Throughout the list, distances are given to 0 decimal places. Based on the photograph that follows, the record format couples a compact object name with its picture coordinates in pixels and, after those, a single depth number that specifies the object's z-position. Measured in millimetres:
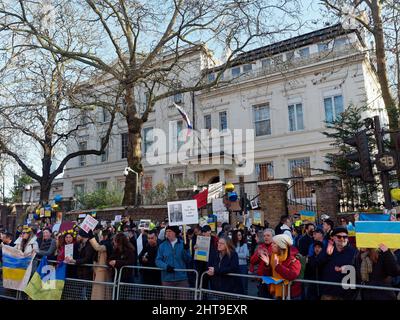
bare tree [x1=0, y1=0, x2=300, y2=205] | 16188
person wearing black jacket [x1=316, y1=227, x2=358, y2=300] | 5246
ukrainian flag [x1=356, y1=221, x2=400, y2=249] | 4785
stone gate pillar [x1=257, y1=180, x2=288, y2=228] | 15086
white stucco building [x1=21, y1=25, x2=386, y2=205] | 23938
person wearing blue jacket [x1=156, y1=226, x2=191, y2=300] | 7014
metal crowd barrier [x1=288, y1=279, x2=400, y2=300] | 4484
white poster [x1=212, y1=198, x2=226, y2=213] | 13352
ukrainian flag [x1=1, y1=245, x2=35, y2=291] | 7734
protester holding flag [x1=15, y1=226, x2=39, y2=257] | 8023
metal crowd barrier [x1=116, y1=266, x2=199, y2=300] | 6475
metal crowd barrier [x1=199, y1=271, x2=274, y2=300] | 5668
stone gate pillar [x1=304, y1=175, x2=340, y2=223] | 13945
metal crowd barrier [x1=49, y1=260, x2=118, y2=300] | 7117
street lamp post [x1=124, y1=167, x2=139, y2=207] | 18481
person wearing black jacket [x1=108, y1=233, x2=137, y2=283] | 7199
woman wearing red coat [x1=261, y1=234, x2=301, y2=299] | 5332
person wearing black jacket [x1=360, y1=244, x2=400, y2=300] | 4879
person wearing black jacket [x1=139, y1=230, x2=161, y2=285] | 7887
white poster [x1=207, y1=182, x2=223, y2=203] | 18672
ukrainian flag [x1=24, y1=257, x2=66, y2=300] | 7324
